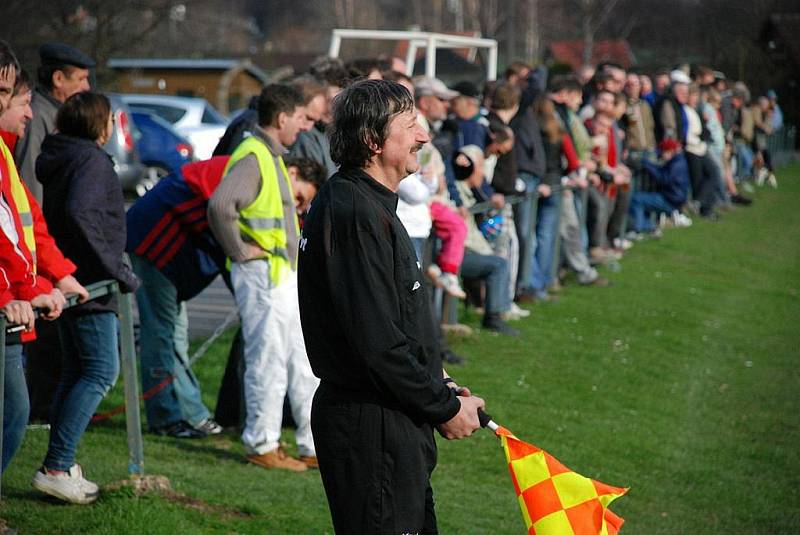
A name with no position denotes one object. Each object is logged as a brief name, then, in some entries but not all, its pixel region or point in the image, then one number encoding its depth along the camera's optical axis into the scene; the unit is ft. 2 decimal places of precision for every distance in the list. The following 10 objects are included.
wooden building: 346.95
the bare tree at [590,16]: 372.38
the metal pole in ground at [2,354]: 31.09
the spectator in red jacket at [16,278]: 33.12
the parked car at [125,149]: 142.51
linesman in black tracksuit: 24.38
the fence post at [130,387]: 40.37
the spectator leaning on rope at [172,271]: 50.16
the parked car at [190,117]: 189.47
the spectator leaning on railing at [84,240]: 39.58
